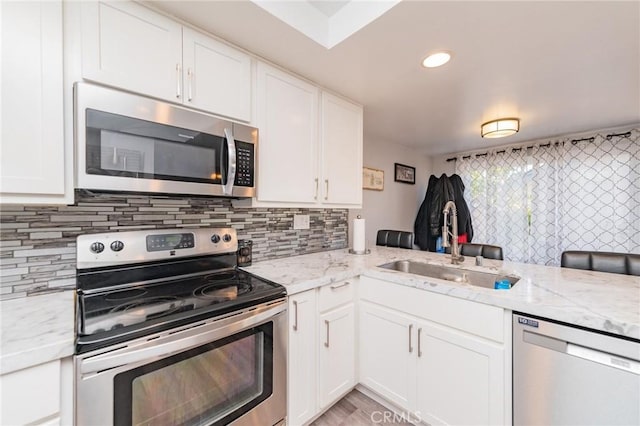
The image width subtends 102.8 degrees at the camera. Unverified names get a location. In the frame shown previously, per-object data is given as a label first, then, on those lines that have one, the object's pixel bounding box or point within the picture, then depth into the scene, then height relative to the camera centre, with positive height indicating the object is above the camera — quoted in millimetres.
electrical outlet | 2023 -82
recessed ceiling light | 1421 +874
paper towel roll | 2135 -201
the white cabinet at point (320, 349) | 1289 -768
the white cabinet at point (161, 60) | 988 +675
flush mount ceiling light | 2400 +802
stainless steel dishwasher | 862 -609
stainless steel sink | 1489 -405
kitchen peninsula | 825 -377
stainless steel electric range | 767 -429
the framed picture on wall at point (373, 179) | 3049 +400
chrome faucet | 1739 -182
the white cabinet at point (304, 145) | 1500 +451
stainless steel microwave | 939 +272
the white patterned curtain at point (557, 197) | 2684 +175
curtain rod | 2672 +815
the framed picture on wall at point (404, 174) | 3551 +540
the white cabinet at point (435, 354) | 1135 -736
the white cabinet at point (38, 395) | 651 -495
